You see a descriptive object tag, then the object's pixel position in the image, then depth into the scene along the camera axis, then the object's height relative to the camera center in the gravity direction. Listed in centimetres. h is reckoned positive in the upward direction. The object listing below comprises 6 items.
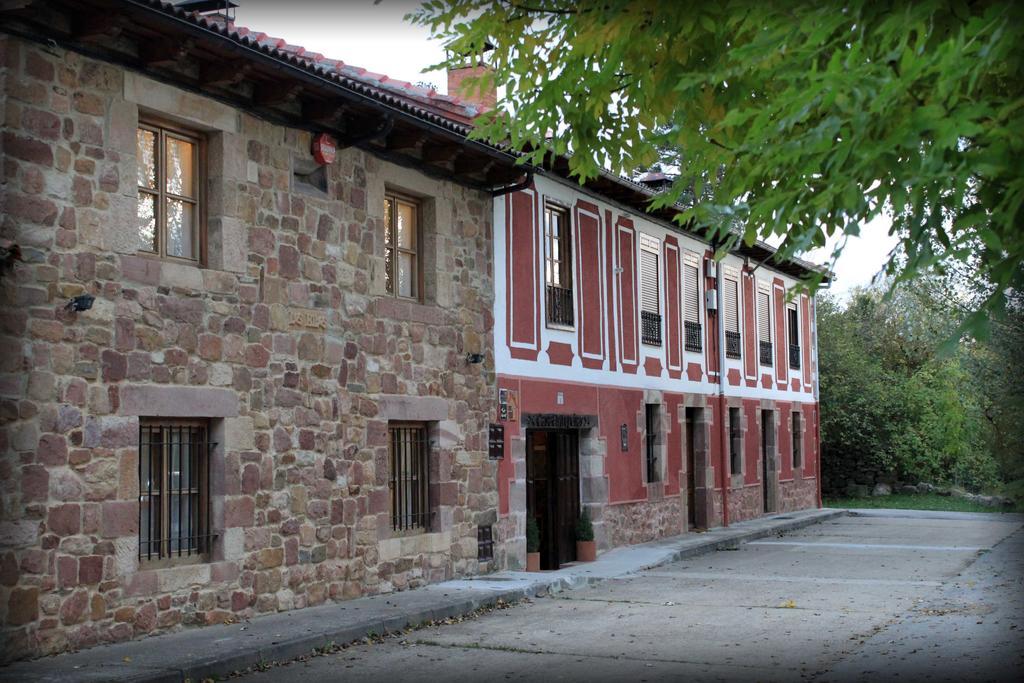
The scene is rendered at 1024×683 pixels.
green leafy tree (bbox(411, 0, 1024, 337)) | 486 +163
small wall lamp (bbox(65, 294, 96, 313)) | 923 +103
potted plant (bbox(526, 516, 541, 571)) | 1587 -154
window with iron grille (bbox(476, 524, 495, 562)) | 1477 -139
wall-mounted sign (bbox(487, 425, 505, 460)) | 1502 -13
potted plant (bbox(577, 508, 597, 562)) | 1731 -162
